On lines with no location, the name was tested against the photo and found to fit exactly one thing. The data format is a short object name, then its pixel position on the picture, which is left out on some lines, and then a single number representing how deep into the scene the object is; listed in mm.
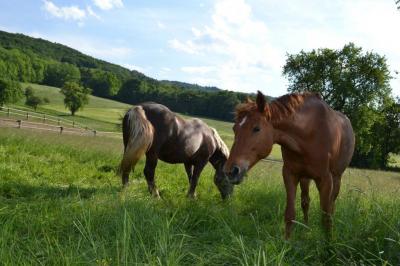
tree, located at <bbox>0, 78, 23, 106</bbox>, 67544
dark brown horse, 7148
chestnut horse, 4379
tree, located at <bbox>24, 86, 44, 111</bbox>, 77938
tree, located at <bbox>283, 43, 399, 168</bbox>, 37625
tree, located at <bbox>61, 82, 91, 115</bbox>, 78250
